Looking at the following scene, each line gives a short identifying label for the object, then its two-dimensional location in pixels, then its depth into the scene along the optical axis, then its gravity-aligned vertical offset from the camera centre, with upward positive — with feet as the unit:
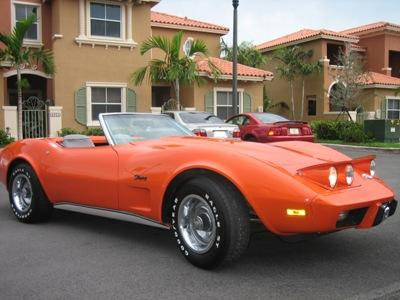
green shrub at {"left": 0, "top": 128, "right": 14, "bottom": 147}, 56.03 -1.46
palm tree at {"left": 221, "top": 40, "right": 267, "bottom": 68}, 111.65 +14.26
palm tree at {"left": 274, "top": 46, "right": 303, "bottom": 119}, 101.40 +12.18
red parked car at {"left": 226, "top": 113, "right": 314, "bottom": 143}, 48.62 -0.66
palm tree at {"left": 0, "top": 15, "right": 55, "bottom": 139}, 53.36 +7.56
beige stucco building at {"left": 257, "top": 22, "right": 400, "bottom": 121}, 99.66 +10.80
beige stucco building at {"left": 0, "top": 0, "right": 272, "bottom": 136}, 62.03 +8.14
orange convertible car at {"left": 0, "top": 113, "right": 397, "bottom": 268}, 12.39 -1.69
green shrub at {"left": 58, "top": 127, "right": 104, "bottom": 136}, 59.41 -0.79
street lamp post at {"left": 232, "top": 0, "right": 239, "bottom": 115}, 55.11 +7.72
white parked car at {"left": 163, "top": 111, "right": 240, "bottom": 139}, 43.89 -0.04
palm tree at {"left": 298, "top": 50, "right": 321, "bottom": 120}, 99.96 +10.94
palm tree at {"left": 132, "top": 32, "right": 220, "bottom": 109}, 61.52 +7.17
